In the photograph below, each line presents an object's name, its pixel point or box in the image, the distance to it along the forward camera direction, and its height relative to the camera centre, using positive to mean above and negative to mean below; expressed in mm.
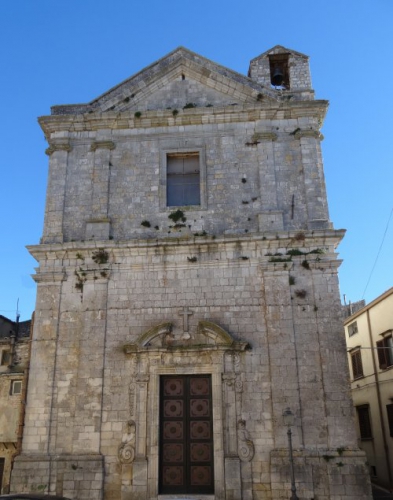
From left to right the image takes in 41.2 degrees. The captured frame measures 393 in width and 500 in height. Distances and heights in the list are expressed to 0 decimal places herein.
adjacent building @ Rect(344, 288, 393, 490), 19188 +2443
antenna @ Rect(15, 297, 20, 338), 26600 +6213
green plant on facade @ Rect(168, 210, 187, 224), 15203 +6410
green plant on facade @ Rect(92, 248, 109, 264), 14867 +5236
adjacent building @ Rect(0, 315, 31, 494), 19578 +2234
